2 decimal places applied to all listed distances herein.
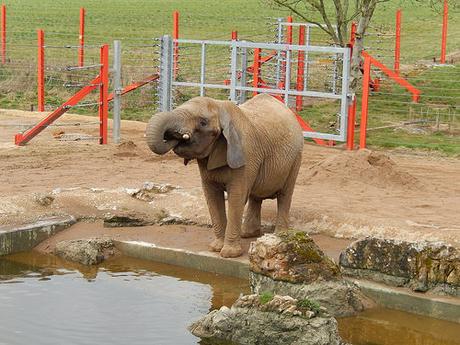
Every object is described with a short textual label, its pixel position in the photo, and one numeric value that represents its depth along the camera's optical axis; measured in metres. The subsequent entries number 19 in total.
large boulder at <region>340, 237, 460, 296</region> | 11.06
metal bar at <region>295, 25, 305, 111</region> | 24.00
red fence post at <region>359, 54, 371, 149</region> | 19.75
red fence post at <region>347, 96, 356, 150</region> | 19.88
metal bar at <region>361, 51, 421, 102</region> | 23.70
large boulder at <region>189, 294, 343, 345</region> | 9.72
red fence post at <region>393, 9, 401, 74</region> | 26.89
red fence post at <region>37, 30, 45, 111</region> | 24.39
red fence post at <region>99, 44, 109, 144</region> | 20.16
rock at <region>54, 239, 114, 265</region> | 12.81
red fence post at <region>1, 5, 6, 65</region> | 29.11
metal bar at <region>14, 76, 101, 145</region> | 19.91
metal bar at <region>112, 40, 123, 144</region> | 20.50
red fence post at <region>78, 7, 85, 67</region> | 27.05
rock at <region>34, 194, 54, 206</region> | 14.39
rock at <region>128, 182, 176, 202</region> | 14.64
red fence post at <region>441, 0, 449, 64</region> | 27.99
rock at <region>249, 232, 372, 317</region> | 10.84
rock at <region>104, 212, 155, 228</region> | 13.86
